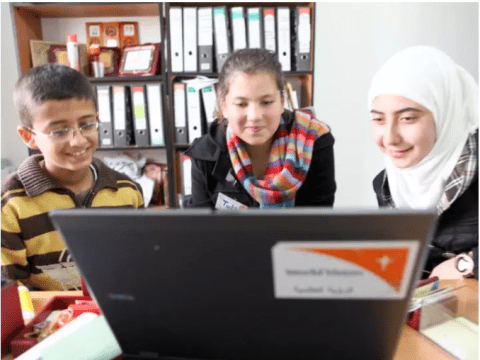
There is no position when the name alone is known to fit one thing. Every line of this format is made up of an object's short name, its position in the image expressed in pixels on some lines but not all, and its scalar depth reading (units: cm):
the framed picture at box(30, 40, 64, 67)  220
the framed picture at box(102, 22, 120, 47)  233
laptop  39
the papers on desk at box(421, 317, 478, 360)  64
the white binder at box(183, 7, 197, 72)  213
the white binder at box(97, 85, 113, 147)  220
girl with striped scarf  140
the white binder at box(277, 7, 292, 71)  213
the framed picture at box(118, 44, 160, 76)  223
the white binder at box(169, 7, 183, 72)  212
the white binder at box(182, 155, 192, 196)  229
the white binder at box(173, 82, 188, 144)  222
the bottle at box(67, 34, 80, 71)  217
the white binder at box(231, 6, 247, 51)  213
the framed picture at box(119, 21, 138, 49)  234
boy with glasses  116
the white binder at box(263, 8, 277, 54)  213
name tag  144
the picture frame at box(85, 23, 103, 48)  234
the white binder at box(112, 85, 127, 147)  220
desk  64
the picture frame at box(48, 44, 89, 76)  224
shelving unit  213
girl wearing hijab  116
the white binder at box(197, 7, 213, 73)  213
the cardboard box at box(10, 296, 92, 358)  66
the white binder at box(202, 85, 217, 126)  220
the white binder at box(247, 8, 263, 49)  213
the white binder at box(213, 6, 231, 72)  212
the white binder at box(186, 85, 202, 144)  221
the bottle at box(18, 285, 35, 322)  73
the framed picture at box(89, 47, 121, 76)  229
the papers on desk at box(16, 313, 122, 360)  59
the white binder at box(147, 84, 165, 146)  220
